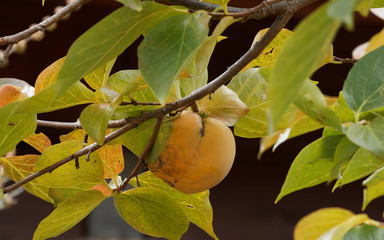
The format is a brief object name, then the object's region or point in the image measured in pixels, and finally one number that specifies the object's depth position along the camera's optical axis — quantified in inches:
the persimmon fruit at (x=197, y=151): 60.7
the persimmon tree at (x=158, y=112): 56.5
